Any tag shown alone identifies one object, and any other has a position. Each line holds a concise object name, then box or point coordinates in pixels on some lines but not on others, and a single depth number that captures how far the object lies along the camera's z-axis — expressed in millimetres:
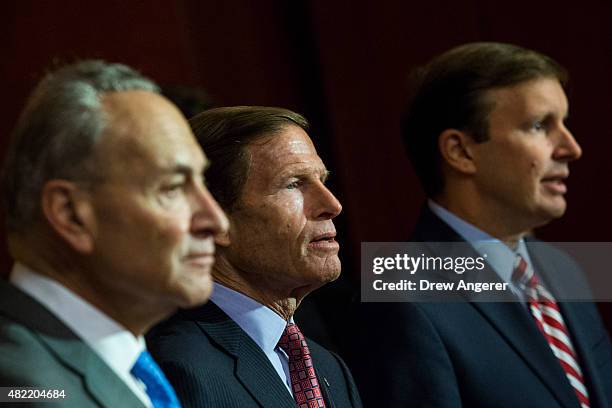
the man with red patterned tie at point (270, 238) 4180
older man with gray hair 2879
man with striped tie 4824
